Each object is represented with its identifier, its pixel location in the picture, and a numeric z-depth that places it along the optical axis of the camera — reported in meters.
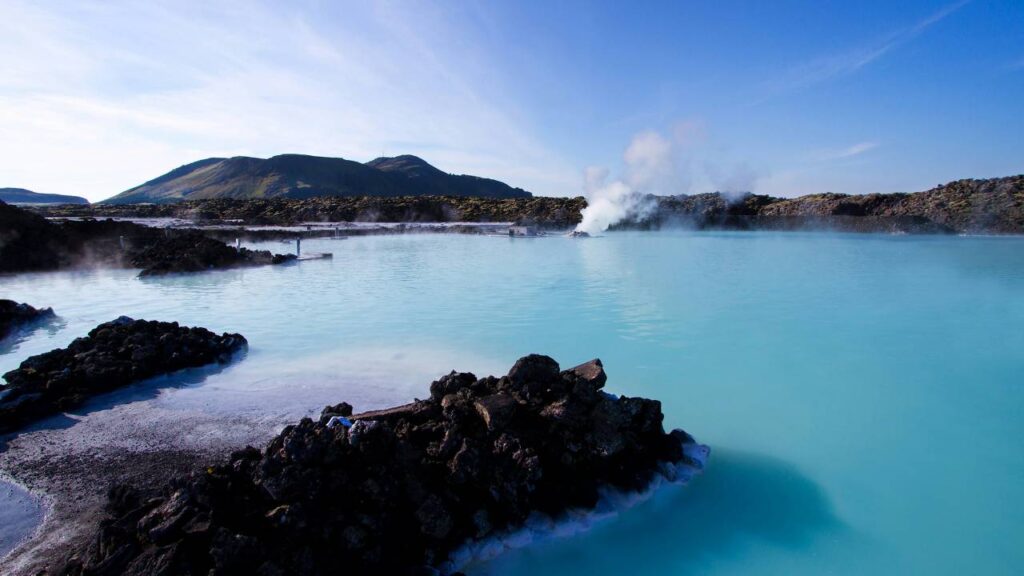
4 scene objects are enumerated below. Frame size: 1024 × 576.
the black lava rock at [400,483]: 3.02
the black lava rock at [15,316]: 9.43
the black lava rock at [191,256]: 16.70
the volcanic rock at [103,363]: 5.50
